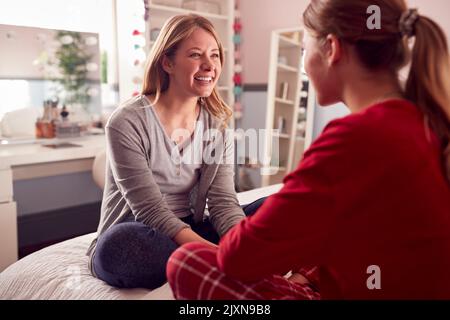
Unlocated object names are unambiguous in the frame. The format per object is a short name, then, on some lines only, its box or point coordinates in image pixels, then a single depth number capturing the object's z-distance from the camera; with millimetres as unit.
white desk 1962
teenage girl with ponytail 658
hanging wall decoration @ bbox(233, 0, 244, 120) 3630
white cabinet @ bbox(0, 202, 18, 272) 1958
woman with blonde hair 1256
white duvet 1134
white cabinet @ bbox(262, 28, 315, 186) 3319
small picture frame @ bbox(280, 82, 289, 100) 3428
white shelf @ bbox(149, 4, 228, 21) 3100
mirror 2428
